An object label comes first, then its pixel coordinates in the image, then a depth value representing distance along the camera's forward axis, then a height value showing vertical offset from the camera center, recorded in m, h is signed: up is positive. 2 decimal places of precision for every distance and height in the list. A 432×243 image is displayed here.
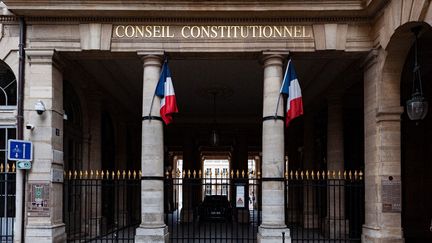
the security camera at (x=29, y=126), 12.41 +0.90
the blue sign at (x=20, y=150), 11.67 +0.31
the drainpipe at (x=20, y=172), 12.27 -0.21
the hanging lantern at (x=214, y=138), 19.16 +0.94
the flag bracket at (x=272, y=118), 12.50 +1.11
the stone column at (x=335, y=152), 16.88 +0.38
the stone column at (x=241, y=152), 25.48 +0.57
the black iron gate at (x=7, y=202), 12.89 -0.99
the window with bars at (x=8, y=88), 13.57 +1.99
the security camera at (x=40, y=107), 12.34 +1.35
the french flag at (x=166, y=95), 12.55 +1.67
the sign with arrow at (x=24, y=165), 12.18 -0.04
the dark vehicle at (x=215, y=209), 22.22 -2.03
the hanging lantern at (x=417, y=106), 10.97 +1.22
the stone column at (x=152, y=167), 12.38 -0.09
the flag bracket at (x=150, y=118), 12.62 +1.12
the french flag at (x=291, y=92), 12.40 +1.73
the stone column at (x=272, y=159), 12.36 +0.10
